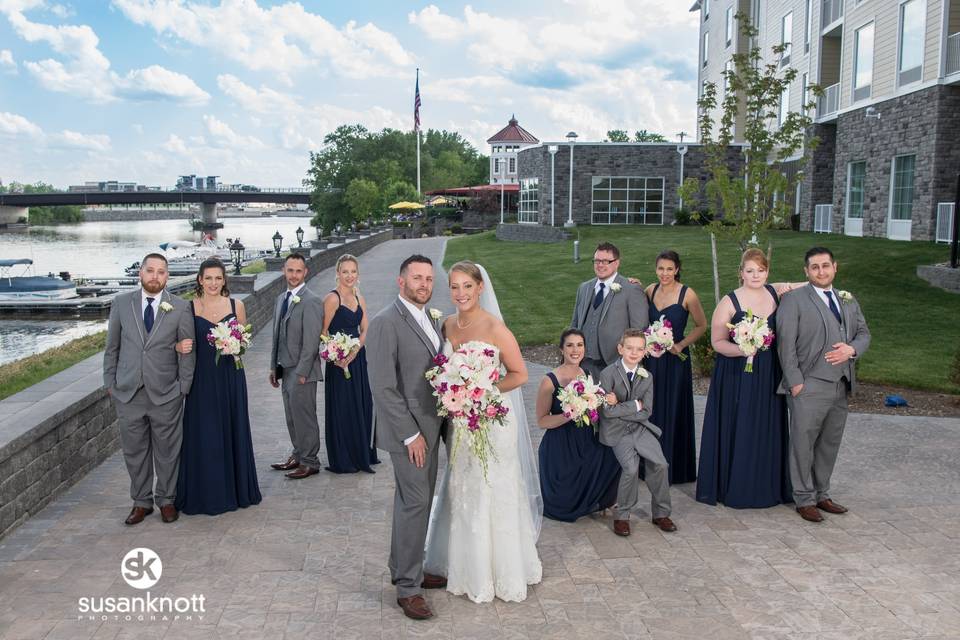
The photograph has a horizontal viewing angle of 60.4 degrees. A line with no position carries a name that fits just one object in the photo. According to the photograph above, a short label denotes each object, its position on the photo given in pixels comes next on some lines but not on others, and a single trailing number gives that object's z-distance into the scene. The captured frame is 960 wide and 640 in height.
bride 5.30
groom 5.09
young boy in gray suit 6.64
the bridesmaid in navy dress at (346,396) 8.12
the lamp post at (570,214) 42.31
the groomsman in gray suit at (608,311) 7.45
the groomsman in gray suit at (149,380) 6.72
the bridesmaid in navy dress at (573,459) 6.78
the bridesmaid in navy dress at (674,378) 7.70
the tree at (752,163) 12.85
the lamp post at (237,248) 21.35
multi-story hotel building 23.25
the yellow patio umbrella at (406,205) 67.88
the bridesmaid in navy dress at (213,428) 6.99
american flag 64.12
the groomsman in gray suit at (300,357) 8.01
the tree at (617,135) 137.12
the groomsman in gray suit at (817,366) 6.83
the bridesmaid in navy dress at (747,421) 7.07
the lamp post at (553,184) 42.08
